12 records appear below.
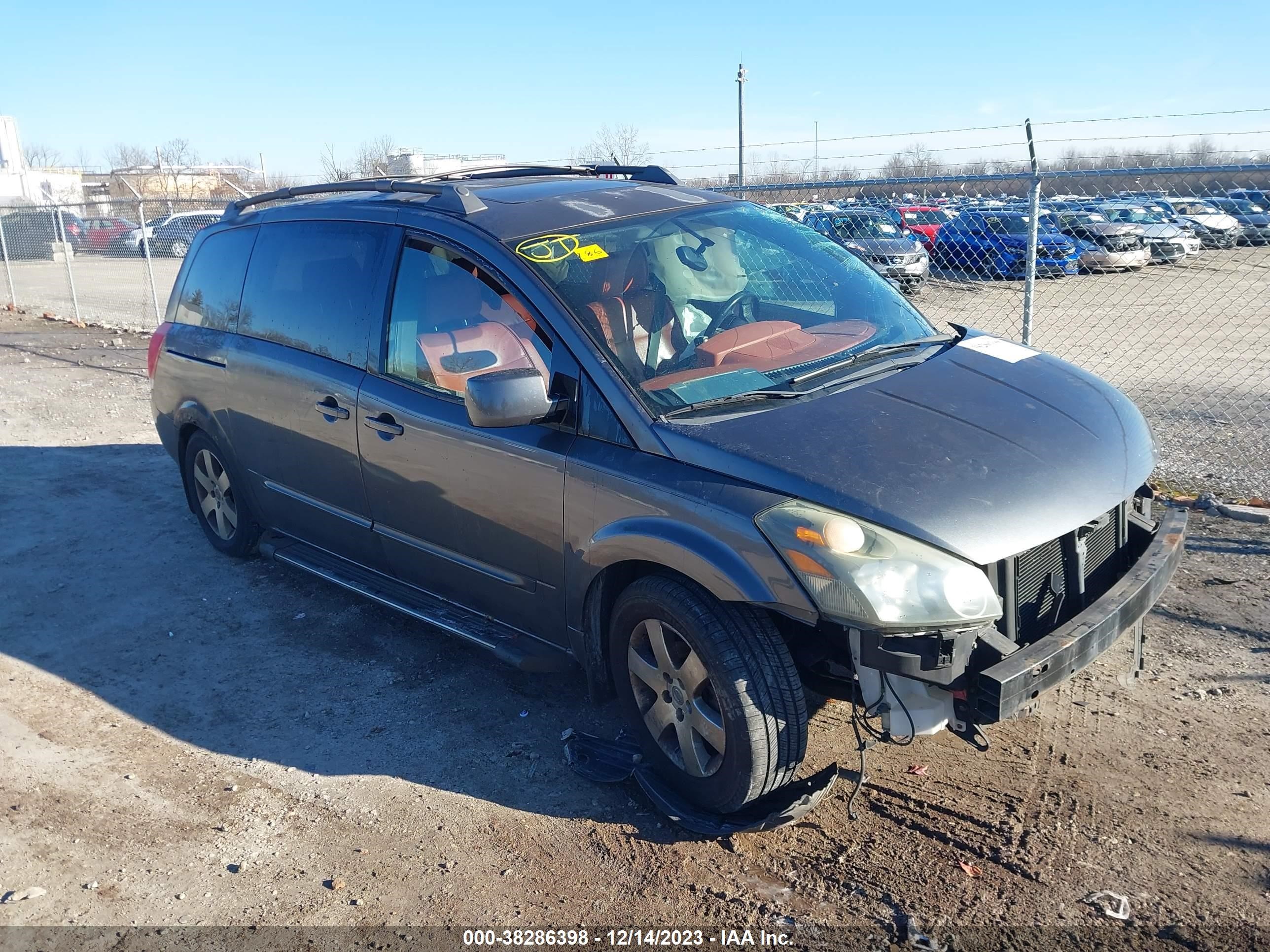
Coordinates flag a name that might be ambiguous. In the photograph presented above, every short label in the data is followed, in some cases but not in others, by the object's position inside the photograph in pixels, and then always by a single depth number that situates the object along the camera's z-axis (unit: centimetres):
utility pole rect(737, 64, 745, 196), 2492
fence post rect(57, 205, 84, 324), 1521
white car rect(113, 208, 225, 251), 1758
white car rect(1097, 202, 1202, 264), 1391
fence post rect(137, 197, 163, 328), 1313
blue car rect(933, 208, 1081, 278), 1315
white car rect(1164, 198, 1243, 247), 1219
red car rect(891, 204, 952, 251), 1332
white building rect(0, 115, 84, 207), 4372
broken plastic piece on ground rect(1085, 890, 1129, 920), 282
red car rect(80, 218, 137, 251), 2636
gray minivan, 294
